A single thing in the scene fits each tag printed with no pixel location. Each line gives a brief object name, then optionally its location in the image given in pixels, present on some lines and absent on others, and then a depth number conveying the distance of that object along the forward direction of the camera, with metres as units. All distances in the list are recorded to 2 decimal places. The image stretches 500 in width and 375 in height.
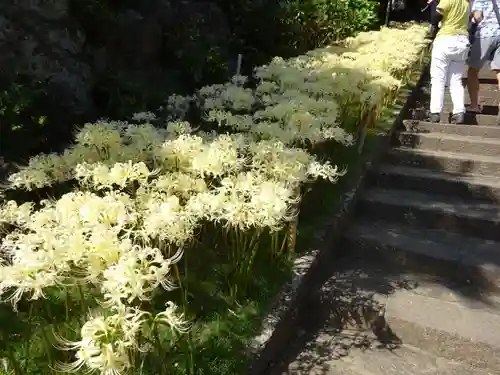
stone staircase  3.19
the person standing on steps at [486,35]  5.95
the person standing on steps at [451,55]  5.86
